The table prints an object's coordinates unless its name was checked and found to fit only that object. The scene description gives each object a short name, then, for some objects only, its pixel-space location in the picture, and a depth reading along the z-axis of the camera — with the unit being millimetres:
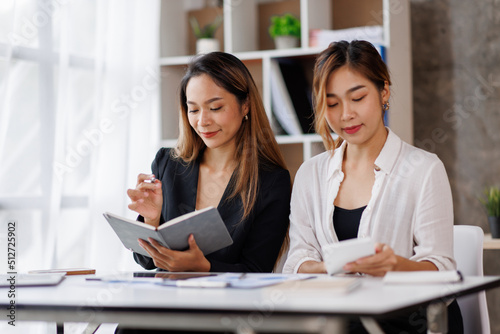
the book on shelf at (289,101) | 3146
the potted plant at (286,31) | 3229
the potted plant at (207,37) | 3482
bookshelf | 3023
